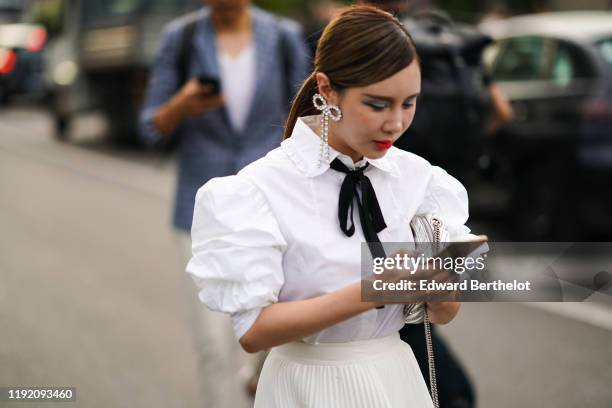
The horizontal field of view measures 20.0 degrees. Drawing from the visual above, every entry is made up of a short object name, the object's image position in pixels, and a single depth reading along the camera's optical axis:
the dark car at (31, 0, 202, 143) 23.47
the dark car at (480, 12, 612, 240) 12.08
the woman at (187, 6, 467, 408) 3.46
